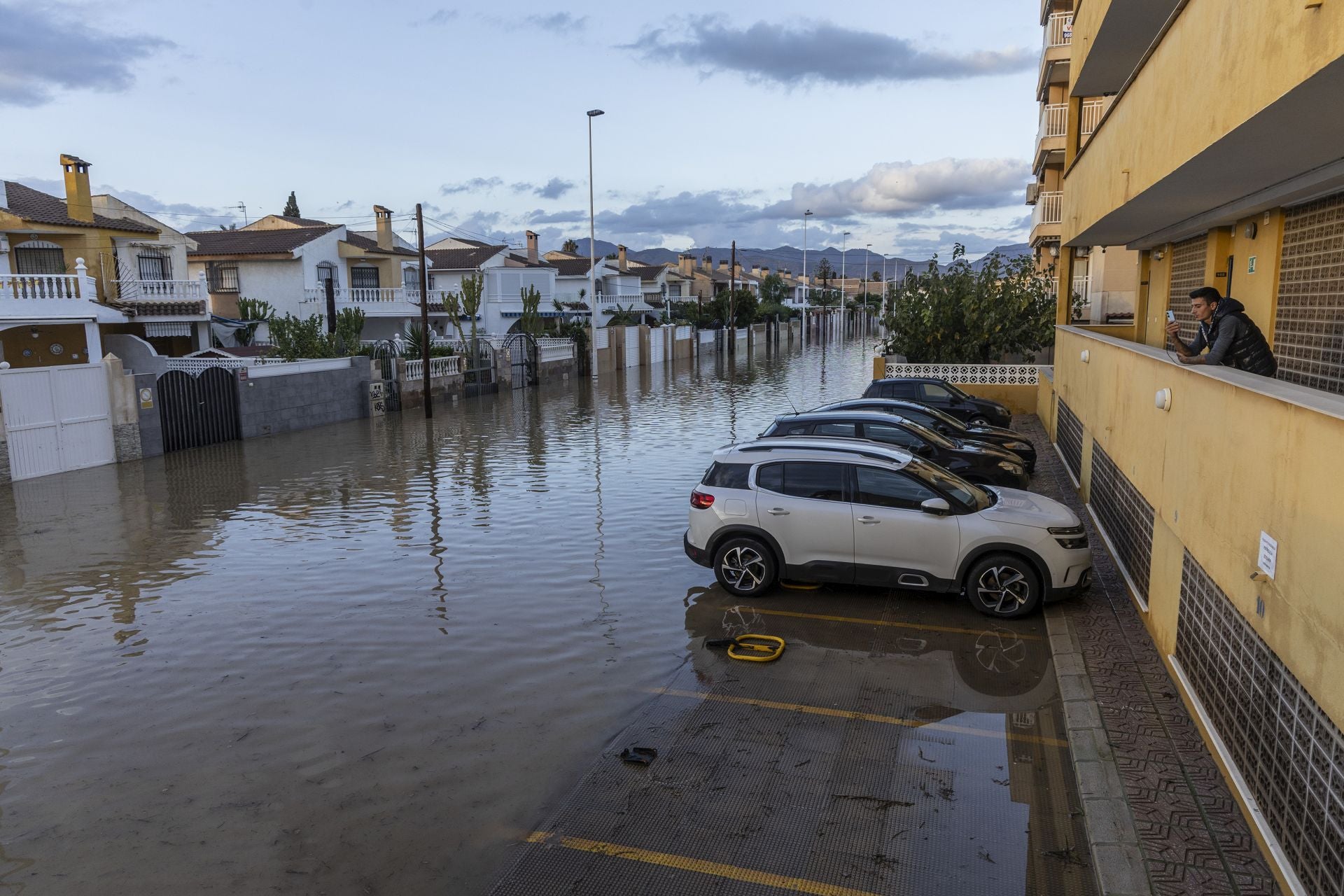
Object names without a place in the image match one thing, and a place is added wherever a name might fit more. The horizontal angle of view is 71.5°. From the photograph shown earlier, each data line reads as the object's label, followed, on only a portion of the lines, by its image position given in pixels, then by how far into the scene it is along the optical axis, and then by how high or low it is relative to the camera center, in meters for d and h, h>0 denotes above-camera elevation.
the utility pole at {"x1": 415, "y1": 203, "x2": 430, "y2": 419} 28.01 -0.74
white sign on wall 5.15 -1.43
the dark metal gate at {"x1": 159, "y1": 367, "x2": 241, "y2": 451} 21.88 -2.26
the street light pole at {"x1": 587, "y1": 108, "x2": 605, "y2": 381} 39.84 +1.17
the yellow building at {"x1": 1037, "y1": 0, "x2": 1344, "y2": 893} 4.66 -0.84
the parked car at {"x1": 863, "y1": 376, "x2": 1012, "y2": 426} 20.83 -2.13
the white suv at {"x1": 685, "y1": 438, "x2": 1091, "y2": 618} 9.37 -2.31
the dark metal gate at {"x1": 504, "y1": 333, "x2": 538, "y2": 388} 38.12 -2.00
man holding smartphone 7.91 -0.35
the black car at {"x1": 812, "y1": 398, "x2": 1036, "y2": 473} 16.16 -2.07
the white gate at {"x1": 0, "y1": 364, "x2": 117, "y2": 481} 18.02 -2.05
